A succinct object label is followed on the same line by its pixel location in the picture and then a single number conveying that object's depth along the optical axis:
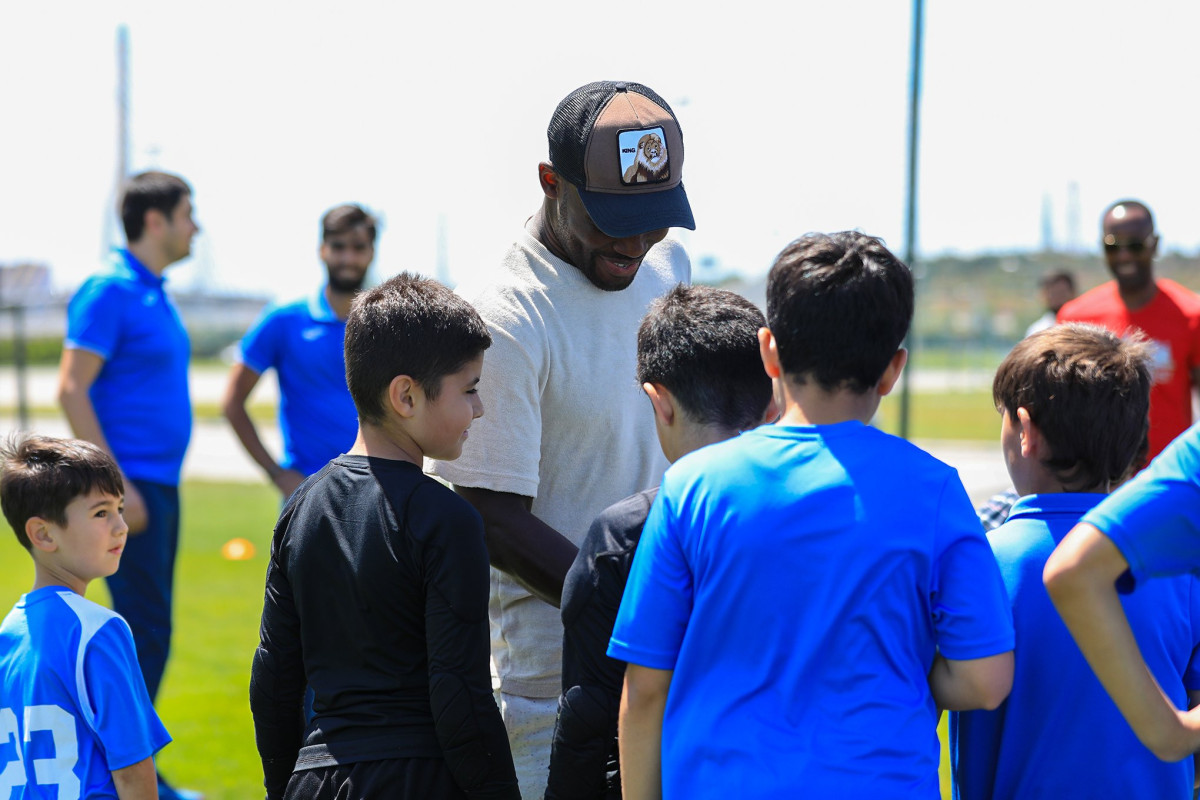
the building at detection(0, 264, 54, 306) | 48.12
